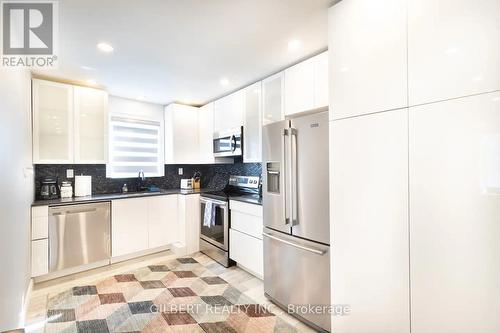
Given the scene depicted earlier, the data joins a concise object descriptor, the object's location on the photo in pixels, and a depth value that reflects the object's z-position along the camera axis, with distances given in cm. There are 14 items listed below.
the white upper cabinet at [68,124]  293
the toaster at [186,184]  420
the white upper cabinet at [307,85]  226
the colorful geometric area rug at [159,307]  199
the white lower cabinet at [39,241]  264
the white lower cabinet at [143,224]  327
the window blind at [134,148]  379
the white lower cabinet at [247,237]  272
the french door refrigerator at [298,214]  187
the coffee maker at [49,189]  310
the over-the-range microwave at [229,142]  336
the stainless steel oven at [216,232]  322
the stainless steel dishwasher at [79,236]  279
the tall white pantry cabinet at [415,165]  108
